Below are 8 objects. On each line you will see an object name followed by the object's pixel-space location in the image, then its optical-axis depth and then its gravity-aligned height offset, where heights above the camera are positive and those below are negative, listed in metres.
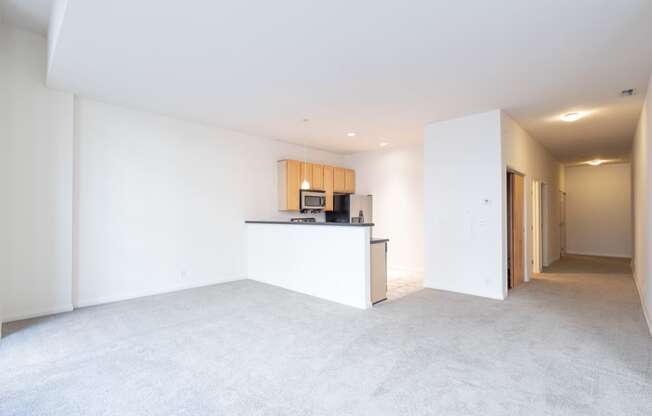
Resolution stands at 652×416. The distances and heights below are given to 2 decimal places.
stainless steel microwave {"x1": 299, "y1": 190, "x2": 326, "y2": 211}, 6.60 +0.18
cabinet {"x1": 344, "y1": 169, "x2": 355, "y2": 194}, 7.55 +0.66
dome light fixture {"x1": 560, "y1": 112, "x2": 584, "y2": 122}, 4.77 +1.37
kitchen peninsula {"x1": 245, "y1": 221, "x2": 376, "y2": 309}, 4.10 -0.74
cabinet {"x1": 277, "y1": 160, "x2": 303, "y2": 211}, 6.36 +0.50
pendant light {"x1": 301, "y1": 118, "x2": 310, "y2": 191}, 6.06 +0.84
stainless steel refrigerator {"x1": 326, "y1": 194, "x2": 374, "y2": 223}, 7.21 -0.01
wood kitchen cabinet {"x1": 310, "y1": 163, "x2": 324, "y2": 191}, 6.77 +0.67
